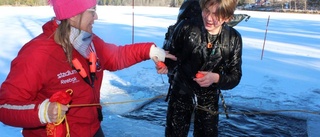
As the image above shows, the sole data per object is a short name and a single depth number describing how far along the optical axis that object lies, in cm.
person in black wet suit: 238
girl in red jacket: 152
